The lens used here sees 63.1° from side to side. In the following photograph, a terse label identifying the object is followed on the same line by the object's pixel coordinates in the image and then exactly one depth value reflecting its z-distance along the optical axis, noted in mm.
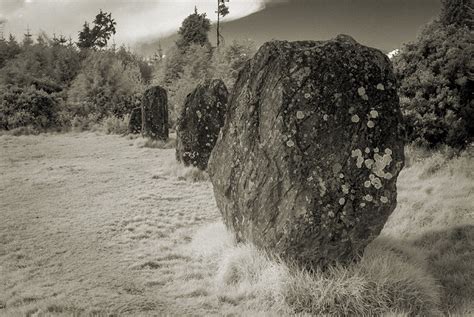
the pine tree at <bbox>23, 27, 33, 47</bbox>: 41062
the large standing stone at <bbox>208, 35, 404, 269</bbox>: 4676
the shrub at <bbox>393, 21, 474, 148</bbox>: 11570
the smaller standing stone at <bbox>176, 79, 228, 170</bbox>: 11867
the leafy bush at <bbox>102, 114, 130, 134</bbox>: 22477
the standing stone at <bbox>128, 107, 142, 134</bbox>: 20609
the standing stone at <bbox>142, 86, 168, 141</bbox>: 17031
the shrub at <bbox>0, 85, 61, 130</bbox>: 22828
